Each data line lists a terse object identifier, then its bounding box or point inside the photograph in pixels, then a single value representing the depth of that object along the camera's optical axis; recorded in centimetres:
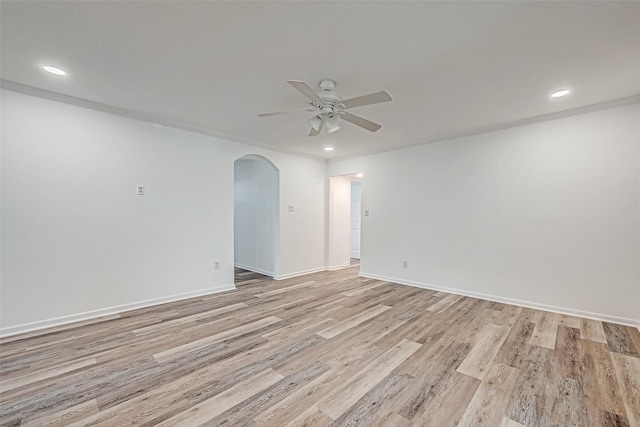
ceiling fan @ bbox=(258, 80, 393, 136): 217
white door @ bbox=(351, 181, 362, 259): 764
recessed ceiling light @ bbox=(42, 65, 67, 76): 230
